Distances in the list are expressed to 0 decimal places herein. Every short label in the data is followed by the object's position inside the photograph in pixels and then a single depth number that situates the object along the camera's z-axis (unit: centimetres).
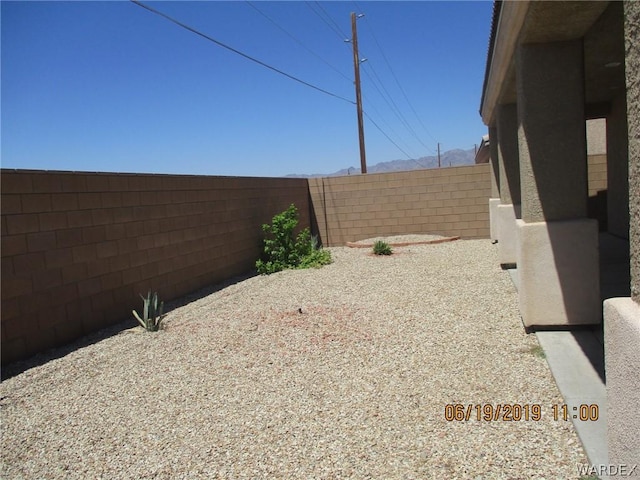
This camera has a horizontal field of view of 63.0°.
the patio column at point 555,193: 529
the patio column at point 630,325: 226
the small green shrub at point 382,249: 1341
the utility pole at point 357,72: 2320
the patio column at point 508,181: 973
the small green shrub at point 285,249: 1224
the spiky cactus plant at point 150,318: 708
